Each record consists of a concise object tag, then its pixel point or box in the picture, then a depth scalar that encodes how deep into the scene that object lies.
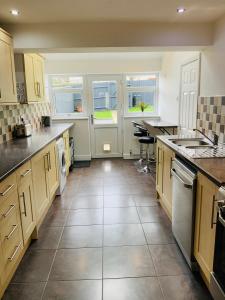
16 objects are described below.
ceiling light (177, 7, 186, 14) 2.46
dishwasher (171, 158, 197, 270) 1.87
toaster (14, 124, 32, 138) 3.30
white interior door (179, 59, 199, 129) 3.35
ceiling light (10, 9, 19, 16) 2.42
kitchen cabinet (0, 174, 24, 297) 1.62
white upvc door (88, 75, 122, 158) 5.46
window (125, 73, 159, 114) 5.48
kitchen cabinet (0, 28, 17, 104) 2.49
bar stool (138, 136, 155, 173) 4.57
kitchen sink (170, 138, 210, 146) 2.85
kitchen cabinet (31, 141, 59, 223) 2.46
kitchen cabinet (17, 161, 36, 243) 1.99
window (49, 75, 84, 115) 5.43
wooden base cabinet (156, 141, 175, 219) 2.62
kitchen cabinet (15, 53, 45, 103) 3.24
